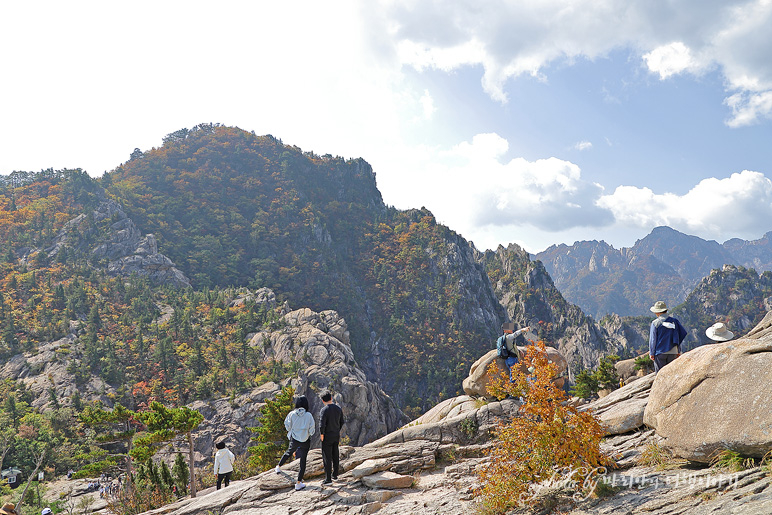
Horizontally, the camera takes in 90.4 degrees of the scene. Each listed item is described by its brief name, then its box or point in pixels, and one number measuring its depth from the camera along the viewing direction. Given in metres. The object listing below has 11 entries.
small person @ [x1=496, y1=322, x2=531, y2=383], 12.94
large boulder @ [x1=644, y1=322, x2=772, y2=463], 5.84
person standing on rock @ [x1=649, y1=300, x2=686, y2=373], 9.97
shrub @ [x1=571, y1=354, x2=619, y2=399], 20.83
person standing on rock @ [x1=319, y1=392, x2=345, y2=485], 10.02
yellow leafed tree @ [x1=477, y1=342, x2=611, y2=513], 6.44
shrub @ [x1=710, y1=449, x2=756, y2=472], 5.74
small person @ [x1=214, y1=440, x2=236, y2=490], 13.40
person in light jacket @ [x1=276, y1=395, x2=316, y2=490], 10.38
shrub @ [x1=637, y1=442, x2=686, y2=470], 6.77
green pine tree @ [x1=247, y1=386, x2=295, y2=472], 20.72
